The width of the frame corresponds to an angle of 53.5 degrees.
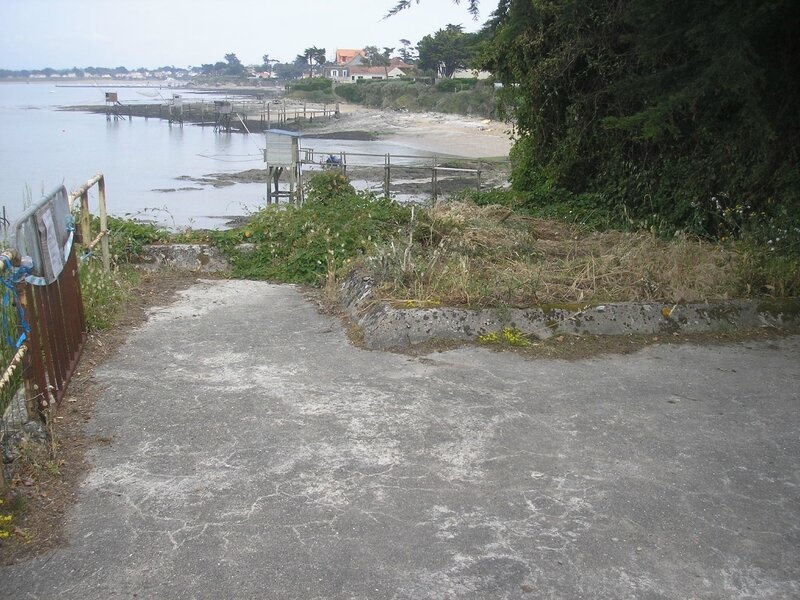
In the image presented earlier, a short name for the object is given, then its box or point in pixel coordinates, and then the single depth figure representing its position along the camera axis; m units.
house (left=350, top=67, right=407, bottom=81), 141.73
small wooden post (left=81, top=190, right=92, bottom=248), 7.47
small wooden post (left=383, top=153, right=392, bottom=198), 25.04
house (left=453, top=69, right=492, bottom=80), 110.38
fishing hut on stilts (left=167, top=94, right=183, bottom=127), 94.52
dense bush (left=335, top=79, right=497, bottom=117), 85.44
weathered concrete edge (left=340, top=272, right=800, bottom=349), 6.61
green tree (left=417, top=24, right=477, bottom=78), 100.06
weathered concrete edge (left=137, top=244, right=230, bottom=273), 9.78
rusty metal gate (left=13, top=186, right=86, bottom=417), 4.65
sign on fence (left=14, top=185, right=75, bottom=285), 4.82
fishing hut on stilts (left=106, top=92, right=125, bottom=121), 95.38
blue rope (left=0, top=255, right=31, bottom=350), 4.41
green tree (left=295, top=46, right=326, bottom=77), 176.12
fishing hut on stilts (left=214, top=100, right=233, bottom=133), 77.57
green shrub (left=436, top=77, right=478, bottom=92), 94.03
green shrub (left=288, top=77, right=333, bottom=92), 133.05
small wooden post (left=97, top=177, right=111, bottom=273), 8.20
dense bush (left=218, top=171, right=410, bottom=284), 9.17
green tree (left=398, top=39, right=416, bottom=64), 128.68
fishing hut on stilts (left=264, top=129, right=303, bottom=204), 21.39
